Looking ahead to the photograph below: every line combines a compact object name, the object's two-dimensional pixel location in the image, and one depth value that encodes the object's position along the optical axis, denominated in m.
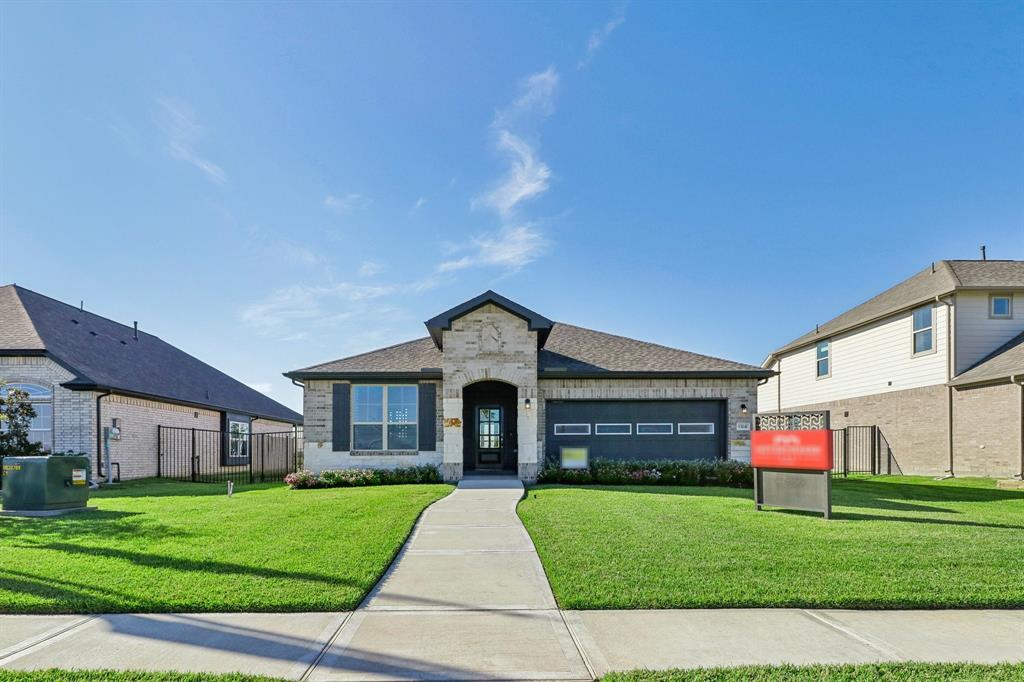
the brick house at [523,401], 15.79
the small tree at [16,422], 12.05
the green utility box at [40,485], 10.31
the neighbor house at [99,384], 16.27
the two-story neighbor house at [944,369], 16.73
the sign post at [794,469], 9.94
